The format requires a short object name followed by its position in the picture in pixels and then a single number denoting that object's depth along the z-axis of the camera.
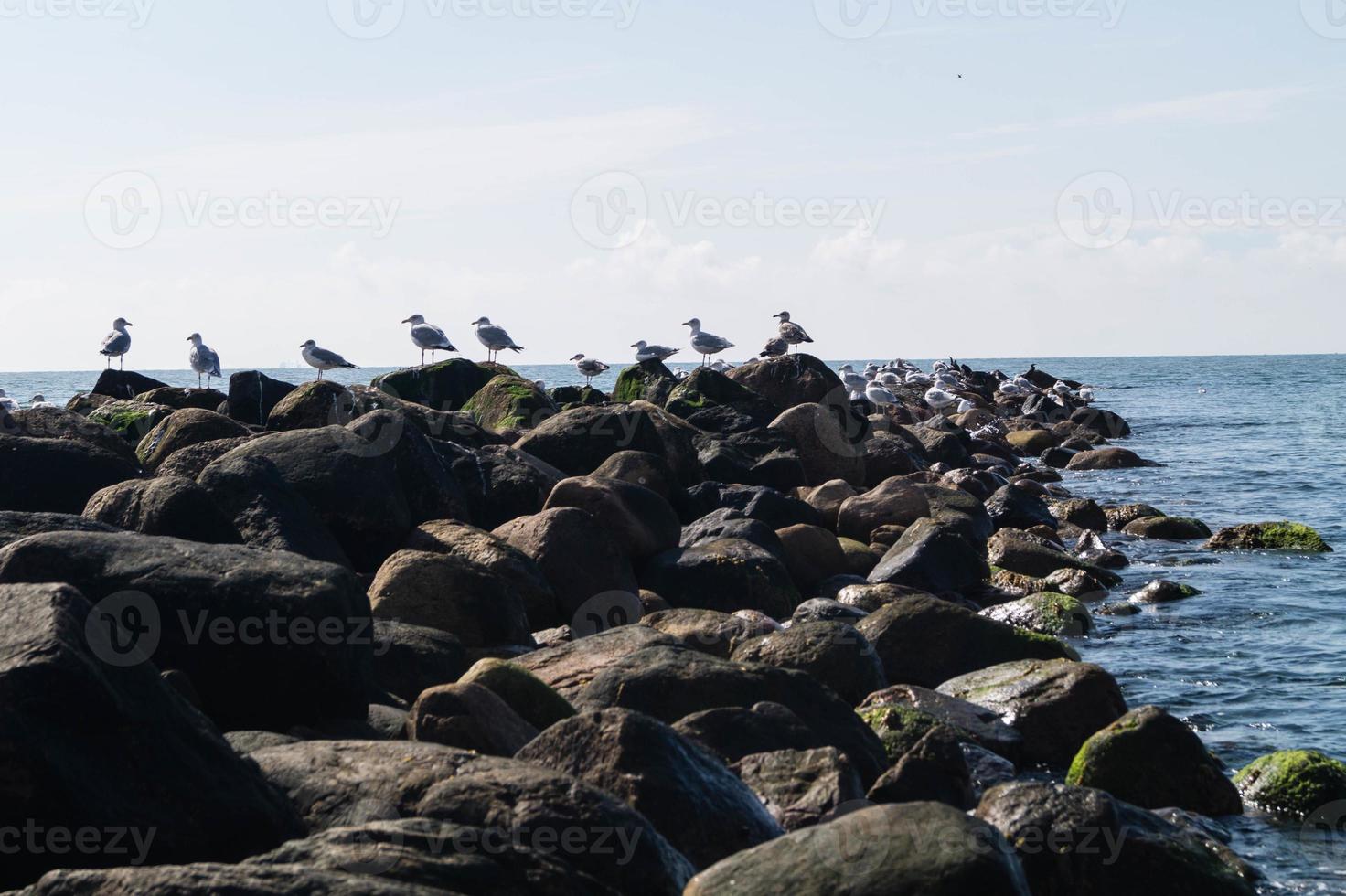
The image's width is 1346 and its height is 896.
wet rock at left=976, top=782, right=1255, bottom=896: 6.43
